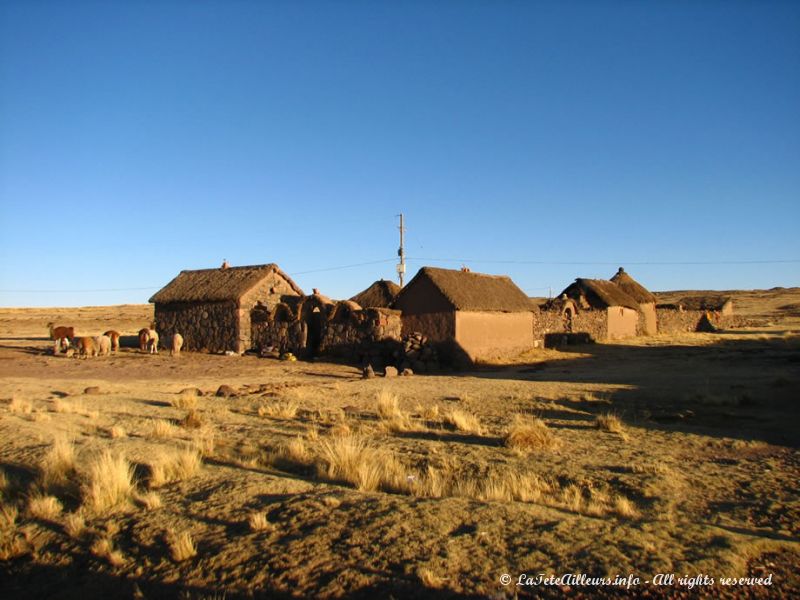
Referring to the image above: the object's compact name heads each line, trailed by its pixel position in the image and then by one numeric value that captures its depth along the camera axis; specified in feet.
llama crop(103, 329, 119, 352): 105.29
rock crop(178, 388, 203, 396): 52.33
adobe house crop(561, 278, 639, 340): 121.70
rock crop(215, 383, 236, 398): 53.96
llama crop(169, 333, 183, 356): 98.94
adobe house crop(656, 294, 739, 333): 159.63
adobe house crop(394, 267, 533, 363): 83.66
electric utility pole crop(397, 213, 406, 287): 136.26
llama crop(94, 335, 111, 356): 97.35
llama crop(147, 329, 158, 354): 103.66
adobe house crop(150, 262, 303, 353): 99.81
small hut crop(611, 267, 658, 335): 148.06
